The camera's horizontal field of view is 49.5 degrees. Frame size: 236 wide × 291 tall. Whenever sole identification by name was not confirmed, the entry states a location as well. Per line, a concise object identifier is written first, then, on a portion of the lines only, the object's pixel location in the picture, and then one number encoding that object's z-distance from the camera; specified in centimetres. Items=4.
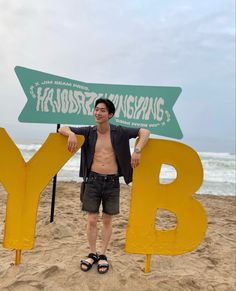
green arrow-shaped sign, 370
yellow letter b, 274
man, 260
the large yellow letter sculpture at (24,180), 271
